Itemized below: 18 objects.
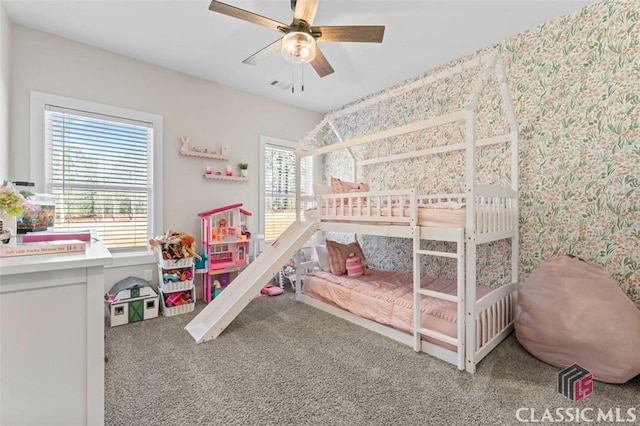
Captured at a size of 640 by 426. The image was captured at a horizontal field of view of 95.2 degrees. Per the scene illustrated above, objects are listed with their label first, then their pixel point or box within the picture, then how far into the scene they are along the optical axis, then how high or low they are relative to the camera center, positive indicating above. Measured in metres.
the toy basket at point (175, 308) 3.00 -0.99
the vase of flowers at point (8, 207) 1.18 +0.03
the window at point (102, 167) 2.76 +0.48
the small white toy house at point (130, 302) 2.74 -0.84
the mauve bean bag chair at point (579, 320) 1.86 -0.74
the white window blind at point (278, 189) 4.29 +0.38
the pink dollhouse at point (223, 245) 3.41 -0.38
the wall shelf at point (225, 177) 3.61 +0.47
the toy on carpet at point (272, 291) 3.75 -0.99
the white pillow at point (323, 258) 3.71 -0.56
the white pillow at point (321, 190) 3.37 +0.28
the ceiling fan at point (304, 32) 1.80 +1.22
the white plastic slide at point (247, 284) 2.54 -0.69
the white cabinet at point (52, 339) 0.83 -0.38
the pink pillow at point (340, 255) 3.49 -0.50
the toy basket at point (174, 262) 3.03 -0.51
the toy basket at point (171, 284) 3.01 -0.74
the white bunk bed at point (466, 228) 2.06 -0.11
